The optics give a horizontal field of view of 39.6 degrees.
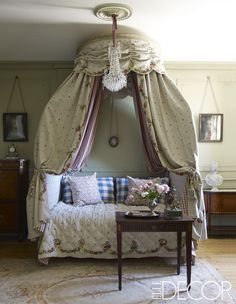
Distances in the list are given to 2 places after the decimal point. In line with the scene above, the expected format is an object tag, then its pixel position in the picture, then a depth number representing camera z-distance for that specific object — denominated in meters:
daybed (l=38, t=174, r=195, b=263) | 3.93
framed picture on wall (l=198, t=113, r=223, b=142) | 5.46
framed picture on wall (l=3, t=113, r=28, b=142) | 5.39
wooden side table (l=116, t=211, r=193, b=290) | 3.34
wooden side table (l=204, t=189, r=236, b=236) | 5.11
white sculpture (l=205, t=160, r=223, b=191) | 5.24
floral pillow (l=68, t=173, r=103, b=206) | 4.55
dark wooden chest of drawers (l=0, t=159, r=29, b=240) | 4.88
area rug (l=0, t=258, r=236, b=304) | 3.08
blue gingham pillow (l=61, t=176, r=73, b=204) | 4.64
